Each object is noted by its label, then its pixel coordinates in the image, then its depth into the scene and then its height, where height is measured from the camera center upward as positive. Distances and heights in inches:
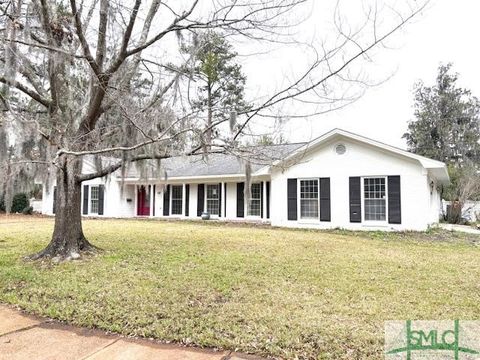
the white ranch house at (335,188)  482.6 +13.1
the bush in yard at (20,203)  824.0 -12.8
